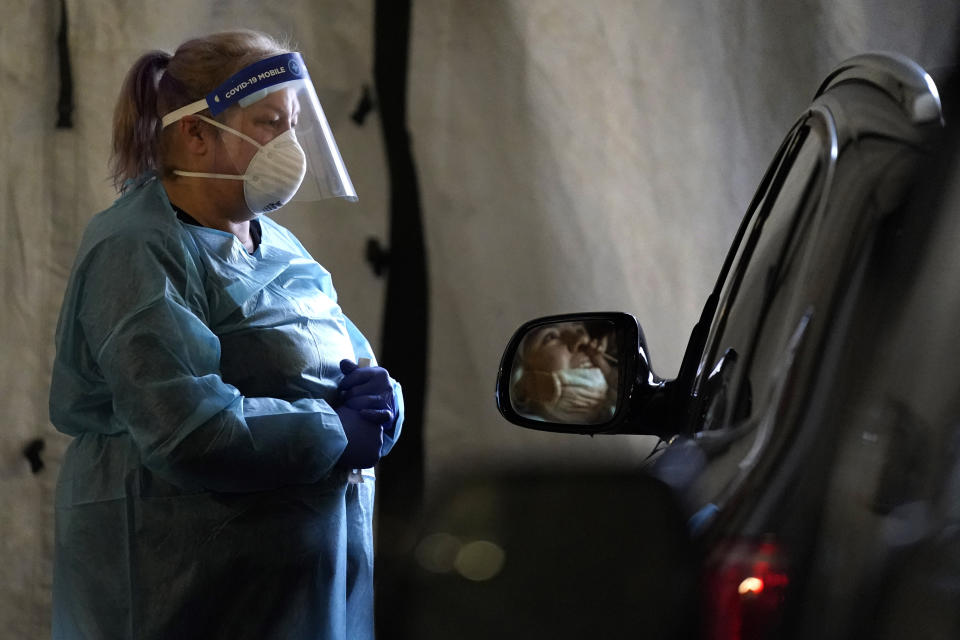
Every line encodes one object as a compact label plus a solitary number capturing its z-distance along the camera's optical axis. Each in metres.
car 4.98
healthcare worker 7.94
